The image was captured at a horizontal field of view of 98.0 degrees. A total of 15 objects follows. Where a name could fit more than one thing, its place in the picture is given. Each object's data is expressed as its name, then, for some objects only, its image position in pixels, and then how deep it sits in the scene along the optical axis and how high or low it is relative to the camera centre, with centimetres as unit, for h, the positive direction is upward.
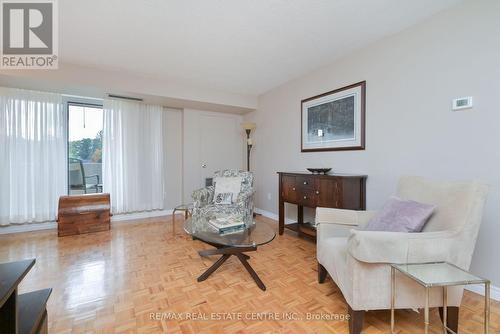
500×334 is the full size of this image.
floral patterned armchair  269 -51
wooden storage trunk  308 -71
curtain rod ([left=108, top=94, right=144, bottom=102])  340 +110
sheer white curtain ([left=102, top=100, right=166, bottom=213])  366 +17
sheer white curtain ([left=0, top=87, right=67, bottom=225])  305 +15
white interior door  428 +42
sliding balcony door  362 +30
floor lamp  419 +70
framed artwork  253 +59
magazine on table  203 -57
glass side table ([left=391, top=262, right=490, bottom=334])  99 -54
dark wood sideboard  236 -33
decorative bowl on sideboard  267 -6
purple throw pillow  140 -35
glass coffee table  180 -64
